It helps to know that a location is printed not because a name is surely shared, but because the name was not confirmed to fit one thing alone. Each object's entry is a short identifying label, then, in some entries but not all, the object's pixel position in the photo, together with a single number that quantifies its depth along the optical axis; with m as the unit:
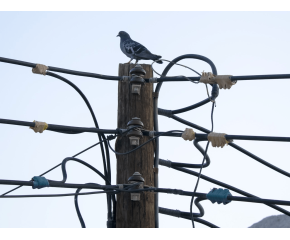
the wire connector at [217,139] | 8.85
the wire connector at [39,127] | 8.91
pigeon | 11.76
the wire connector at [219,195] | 8.55
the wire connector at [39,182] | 7.95
